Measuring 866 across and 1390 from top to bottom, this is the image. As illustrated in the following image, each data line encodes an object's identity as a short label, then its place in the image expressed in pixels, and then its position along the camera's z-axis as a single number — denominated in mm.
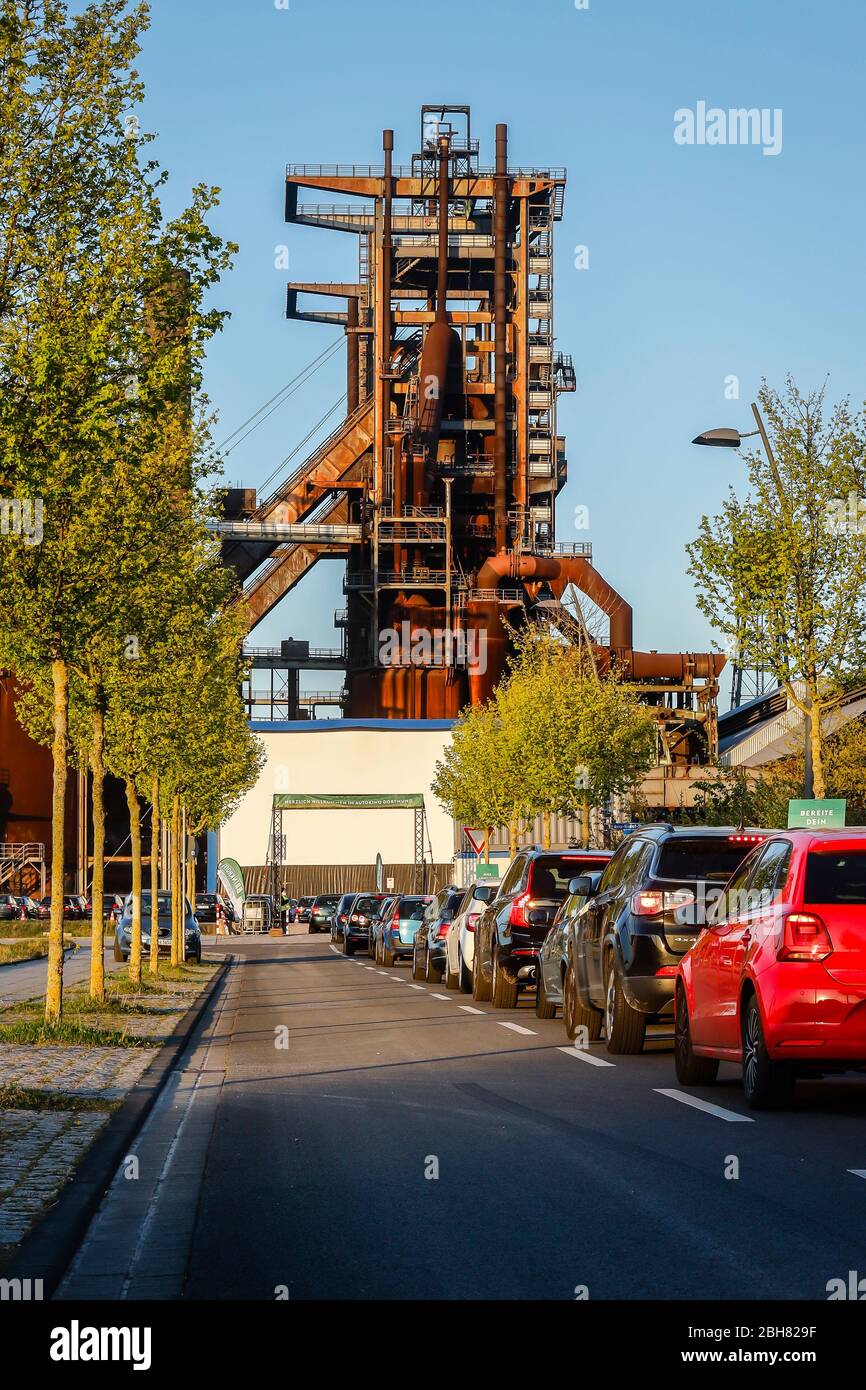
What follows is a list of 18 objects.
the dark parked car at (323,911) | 68062
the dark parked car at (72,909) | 77706
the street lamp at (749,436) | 24719
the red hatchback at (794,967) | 11078
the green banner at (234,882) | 77562
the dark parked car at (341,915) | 52681
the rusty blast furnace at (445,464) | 80812
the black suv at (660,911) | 14992
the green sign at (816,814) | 21375
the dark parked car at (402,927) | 40719
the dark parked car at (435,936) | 31109
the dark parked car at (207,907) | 77000
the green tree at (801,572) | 25969
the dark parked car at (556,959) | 18516
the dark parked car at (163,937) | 40469
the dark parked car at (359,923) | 50094
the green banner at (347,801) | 84188
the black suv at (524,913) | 22359
